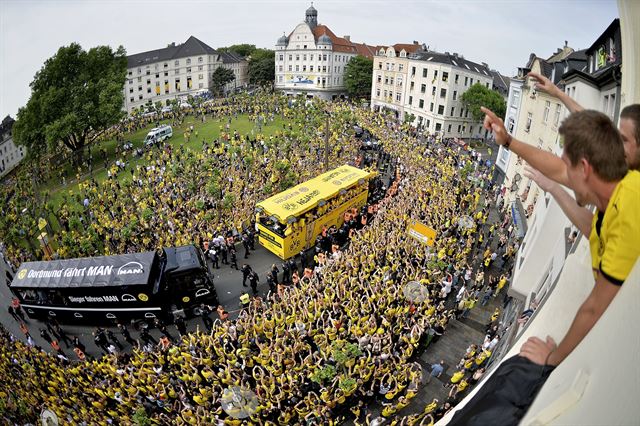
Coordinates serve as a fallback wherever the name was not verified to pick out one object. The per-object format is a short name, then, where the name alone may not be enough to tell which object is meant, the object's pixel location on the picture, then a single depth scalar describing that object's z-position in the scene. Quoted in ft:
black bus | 52.60
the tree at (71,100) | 121.90
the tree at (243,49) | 369.50
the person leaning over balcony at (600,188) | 7.07
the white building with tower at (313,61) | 254.88
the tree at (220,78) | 277.85
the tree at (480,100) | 163.43
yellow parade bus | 67.31
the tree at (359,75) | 242.37
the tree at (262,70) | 295.28
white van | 143.74
